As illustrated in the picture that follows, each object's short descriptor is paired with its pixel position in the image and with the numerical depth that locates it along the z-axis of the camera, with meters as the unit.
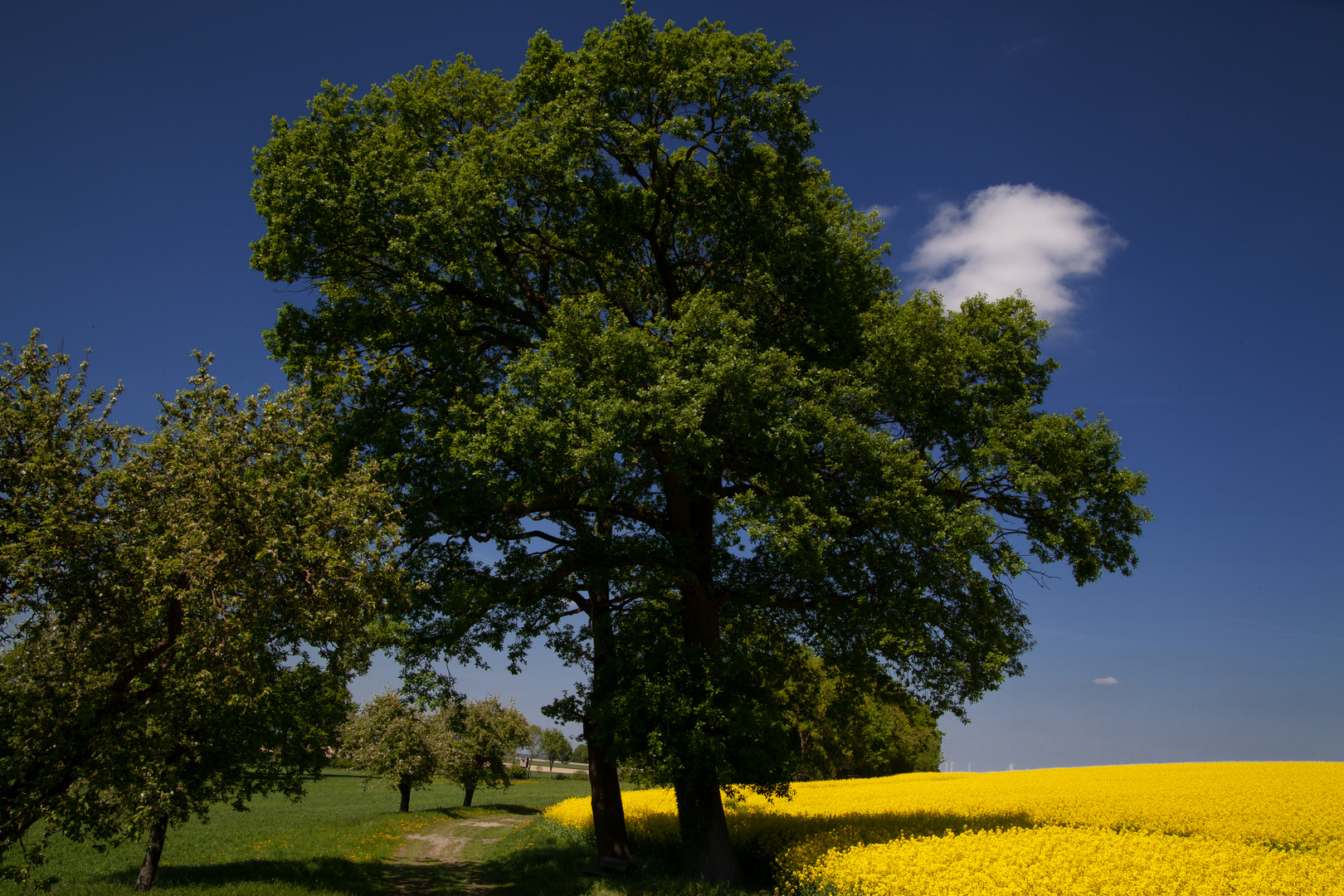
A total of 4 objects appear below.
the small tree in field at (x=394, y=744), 38.62
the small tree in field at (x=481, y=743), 40.06
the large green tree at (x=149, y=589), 8.48
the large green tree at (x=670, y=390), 13.66
